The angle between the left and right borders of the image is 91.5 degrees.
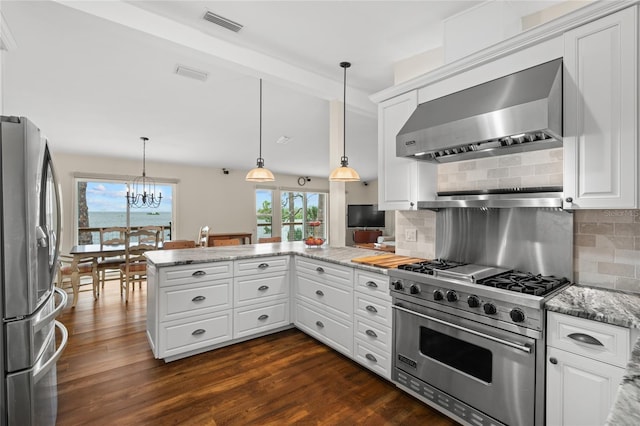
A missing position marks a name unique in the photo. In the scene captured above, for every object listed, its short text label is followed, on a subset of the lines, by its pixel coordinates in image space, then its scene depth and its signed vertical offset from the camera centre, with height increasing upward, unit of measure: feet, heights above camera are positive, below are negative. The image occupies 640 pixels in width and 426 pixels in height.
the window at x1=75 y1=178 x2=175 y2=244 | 19.61 +0.10
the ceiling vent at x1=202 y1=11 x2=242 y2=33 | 8.01 +5.05
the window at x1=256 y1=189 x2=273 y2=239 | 26.94 -0.05
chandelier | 20.76 +1.29
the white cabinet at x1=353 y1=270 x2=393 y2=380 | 7.59 -2.83
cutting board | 8.05 -1.36
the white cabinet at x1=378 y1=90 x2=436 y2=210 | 8.43 +1.21
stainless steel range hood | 5.49 +1.79
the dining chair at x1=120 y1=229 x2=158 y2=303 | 14.83 -2.41
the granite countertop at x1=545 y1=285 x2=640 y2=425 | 1.98 -1.48
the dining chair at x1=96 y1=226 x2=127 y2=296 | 15.07 -2.44
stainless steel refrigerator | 4.45 -0.90
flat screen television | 30.14 -0.47
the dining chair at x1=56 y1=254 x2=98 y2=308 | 13.78 -2.82
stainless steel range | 5.25 -2.05
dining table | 13.71 -1.93
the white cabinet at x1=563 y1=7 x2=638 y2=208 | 5.06 +1.68
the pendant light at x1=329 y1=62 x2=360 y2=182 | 10.39 +1.28
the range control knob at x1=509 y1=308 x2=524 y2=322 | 5.19 -1.74
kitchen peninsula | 8.12 -2.65
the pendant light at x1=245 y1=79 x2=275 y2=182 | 11.35 +1.33
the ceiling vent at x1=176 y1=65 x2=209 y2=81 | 11.20 +5.11
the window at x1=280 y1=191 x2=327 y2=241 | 28.91 -0.07
